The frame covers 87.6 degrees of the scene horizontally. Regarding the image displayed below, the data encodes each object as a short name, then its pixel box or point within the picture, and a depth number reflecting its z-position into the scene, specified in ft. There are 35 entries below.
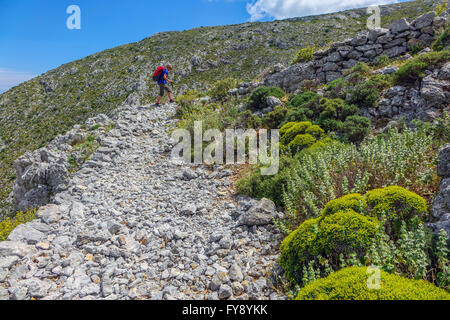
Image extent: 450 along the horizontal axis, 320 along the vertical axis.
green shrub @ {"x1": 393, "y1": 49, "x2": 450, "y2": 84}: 28.86
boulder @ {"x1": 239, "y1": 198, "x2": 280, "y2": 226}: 16.55
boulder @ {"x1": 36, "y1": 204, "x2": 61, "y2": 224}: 18.80
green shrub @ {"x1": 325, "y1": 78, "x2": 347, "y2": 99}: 35.31
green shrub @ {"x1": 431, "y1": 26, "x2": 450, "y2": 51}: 34.01
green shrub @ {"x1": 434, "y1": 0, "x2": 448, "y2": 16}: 42.88
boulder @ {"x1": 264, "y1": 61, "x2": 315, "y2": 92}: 46.98
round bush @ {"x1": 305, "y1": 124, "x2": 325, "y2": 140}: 27.58
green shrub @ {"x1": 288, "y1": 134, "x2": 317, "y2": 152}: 25.67
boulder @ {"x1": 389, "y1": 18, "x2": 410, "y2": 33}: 40.83
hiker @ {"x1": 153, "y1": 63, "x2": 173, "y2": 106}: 47.03
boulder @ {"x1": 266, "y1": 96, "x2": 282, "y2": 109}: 40.27
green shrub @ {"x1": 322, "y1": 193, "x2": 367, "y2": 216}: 12.04
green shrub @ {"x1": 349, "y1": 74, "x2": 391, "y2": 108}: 30.68
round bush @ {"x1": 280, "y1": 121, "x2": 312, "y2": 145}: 28.63
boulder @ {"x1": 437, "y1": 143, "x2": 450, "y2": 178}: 13.14
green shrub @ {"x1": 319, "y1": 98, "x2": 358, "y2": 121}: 30.43
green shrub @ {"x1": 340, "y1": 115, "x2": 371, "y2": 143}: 26.09
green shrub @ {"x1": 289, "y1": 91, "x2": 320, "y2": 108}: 37.87
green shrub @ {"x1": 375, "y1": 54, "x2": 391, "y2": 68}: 39.52
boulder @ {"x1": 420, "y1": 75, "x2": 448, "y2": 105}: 25.21
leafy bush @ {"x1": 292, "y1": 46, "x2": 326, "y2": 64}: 49.60
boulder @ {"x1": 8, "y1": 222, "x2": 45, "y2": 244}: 15.97
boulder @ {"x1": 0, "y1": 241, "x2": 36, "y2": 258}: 14.34
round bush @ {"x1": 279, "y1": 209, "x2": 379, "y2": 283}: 10.54
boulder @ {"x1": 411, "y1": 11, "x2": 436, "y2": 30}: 39.52
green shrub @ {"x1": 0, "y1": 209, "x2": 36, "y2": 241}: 18.23
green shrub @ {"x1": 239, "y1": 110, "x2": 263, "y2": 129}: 36.40
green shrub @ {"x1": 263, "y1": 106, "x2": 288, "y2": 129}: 35.83
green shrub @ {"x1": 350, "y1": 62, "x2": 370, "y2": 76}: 38.04
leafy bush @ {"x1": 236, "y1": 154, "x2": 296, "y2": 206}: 19.53
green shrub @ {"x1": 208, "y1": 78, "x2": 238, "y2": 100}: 54.44
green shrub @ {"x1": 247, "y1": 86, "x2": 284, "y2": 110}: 43.14
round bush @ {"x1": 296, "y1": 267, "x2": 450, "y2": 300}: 8.01
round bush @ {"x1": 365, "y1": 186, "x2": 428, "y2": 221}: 11.89
